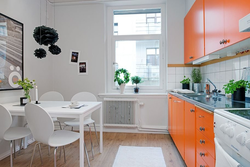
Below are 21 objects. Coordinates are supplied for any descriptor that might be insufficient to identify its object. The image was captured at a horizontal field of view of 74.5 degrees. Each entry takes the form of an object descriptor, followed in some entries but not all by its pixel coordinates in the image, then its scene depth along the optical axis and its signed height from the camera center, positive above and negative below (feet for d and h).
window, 11.45 +2.73
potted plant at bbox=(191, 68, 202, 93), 9.10 +0.20
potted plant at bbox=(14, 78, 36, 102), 7.21 -0.13
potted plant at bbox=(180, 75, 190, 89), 9.85 -0.03
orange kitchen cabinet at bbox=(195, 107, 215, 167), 4.03 -1.46
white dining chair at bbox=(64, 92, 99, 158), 8.98 -0.78
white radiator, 10.80 -1.94
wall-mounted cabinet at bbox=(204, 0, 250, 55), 4.20 +1.82
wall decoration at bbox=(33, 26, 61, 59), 6.24 +1.83
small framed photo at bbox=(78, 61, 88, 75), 11.51 +1.05
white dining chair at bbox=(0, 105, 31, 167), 5.65 -1.93
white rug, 6.91 -3.40
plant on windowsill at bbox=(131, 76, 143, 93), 10.96 +0.18
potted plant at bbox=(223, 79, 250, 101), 5.15 -0.21
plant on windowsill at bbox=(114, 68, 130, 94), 10.87 +0.38
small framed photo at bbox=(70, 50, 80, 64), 11.61 +1.83
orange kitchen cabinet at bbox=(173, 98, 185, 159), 6.84 -1.86
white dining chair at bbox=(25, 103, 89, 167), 5.15 -1.34
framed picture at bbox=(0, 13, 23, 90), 7.43 +1.49
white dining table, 5.62 -0.99
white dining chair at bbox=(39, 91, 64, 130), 9.28 -0.79
